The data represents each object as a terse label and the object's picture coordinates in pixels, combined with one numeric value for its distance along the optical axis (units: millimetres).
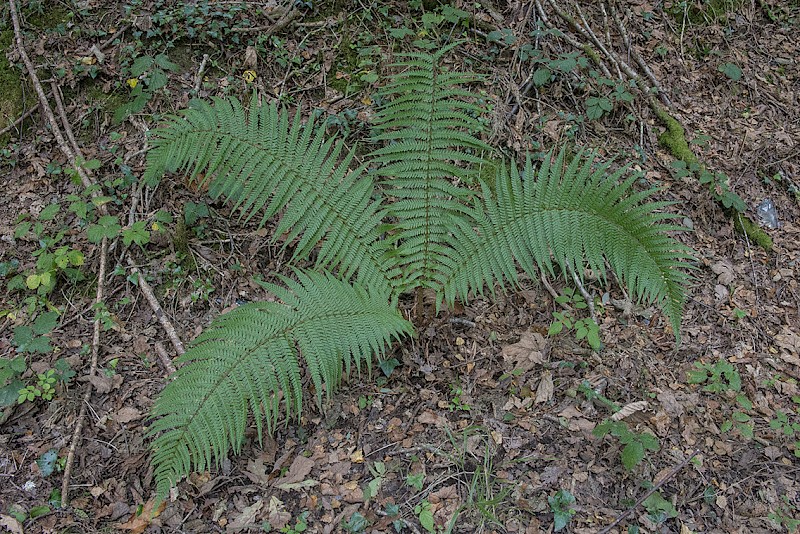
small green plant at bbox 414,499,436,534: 2240
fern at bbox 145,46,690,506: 2297
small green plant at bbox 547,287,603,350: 2801
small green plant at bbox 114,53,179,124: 3529
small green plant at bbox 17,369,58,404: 2540
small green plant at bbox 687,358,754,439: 2684
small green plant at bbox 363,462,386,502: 2378
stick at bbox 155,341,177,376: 2738
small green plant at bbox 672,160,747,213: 3600
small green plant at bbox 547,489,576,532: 2238
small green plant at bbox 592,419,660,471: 2340
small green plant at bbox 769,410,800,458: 2588
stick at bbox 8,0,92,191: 3297
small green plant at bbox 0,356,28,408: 2494
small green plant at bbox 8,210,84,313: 2869
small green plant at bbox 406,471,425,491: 2379
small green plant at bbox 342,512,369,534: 2244
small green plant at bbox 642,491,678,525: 2297
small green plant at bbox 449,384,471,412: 2683
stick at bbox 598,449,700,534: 2259
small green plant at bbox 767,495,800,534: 2277
